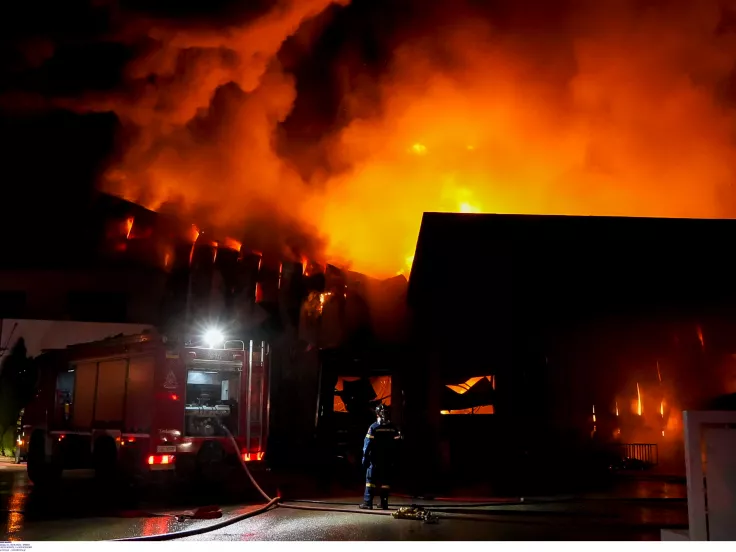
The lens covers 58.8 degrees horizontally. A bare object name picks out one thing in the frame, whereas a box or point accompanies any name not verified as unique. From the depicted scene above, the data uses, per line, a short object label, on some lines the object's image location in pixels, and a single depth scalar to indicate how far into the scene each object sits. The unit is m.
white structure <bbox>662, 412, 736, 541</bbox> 4.37
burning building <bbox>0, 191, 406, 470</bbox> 13.52
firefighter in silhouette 8.47
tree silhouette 17.08
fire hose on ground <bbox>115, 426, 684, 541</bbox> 7.04
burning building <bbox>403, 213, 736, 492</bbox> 11.81
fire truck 9.94
